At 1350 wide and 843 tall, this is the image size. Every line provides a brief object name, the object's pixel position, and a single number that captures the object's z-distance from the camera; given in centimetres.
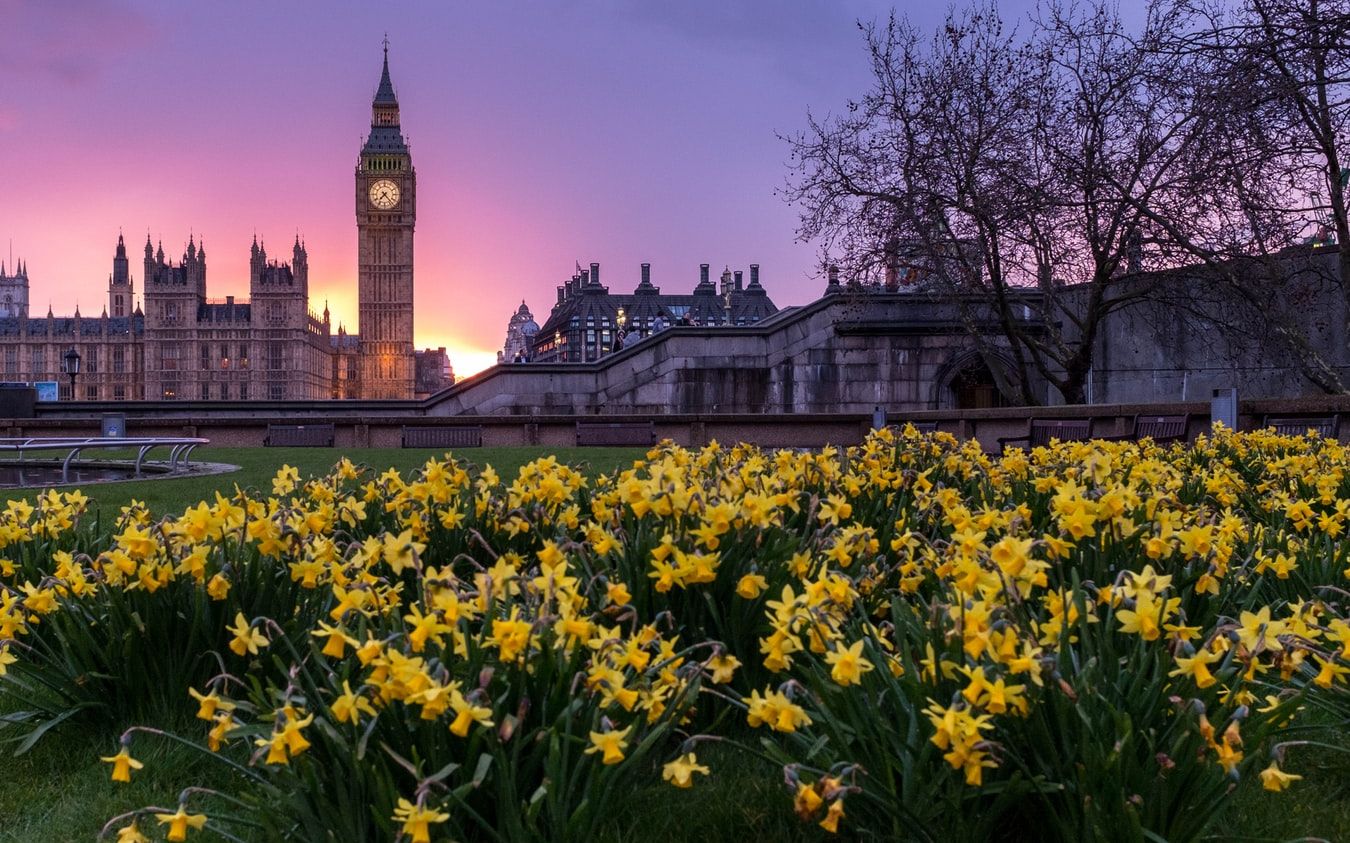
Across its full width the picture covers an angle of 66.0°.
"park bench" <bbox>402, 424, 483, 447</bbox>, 2156
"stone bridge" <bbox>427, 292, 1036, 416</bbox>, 2258
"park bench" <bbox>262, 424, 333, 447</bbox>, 2162
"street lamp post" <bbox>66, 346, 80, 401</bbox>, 3209
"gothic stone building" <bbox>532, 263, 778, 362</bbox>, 12081
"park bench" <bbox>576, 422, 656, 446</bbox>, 1988
